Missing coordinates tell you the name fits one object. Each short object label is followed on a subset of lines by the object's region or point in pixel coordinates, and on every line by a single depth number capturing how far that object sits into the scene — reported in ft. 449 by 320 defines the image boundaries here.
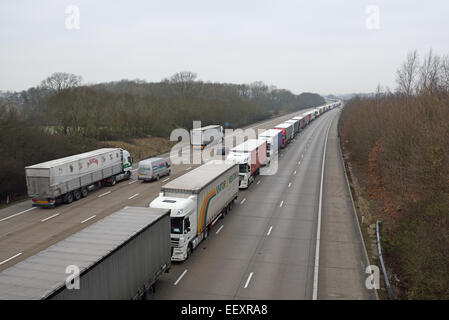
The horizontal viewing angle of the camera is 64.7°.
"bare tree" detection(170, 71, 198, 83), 343.87
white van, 114.62
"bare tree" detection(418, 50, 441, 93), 94.33
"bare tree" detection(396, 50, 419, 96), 134.78
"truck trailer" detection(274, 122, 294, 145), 197.16
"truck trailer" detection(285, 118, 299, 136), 243.64
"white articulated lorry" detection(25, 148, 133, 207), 84.12
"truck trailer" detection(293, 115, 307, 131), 285.43
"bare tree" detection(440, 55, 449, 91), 86.34
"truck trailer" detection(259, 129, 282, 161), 145.84
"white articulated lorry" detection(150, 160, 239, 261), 55.16
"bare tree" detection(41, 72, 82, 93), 206.80
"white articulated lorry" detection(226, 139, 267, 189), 103.71
